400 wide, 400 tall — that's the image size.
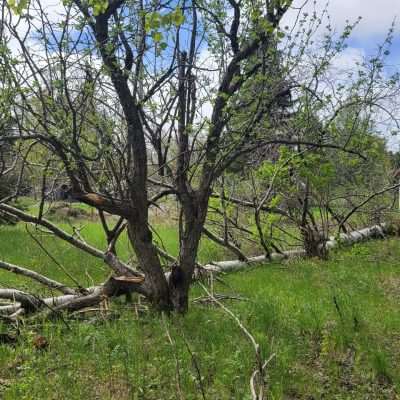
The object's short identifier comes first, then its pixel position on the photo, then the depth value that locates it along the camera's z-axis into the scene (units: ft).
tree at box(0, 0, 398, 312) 16.70
